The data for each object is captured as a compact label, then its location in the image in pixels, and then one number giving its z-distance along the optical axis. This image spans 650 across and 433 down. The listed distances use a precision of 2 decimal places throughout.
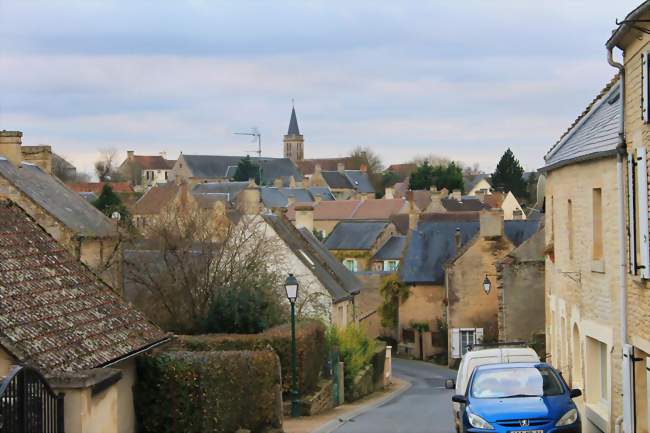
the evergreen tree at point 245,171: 156.88
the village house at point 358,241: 76.56
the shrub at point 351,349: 36.22
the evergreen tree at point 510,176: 123.88
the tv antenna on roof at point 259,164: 154.26
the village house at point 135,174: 187.12
